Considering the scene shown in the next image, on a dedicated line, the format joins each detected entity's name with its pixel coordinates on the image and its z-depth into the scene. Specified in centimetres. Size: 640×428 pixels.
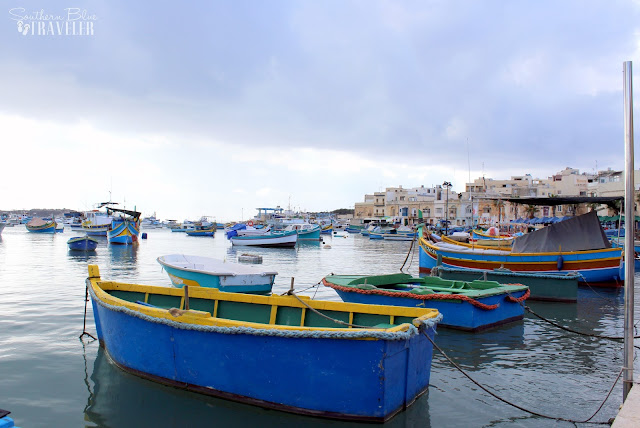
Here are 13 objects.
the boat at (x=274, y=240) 5250
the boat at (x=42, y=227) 8262
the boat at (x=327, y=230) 9583
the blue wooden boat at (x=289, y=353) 615
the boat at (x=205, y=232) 8668
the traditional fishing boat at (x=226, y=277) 1625
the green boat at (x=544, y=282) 1678
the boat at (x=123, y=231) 4912
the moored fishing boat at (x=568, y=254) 2009
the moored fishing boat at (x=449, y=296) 1168
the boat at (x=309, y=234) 6550
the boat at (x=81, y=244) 3819
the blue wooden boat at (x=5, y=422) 405
